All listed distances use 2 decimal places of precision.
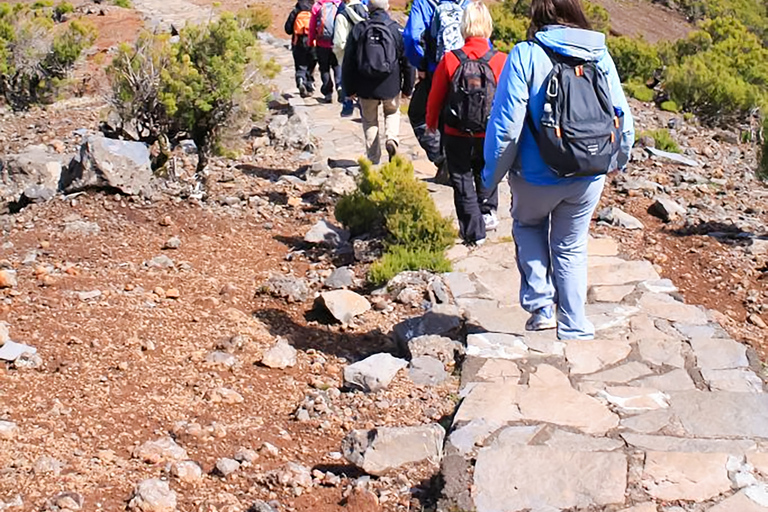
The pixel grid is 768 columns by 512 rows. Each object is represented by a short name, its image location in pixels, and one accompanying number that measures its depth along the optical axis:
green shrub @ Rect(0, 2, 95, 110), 13.27
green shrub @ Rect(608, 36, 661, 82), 17.88
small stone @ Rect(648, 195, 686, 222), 7.87
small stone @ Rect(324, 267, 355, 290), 6.39
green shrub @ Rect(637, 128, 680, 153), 10.87
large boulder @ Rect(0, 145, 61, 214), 8.47
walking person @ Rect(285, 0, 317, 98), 12.09
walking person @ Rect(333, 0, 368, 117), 9.70
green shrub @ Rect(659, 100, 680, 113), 14.63
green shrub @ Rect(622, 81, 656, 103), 15.62
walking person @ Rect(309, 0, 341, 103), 11.04
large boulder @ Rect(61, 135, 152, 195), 7.66
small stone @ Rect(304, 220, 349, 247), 7.14
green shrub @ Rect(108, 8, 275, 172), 8.23
